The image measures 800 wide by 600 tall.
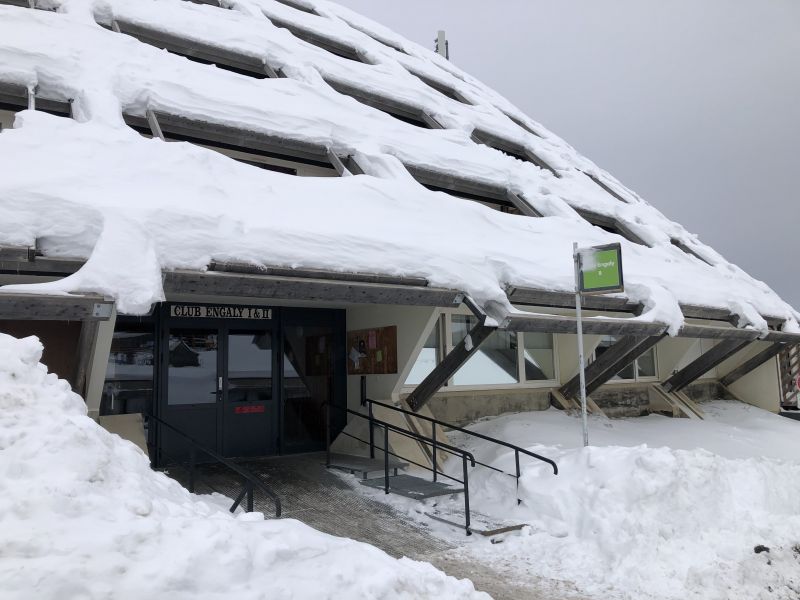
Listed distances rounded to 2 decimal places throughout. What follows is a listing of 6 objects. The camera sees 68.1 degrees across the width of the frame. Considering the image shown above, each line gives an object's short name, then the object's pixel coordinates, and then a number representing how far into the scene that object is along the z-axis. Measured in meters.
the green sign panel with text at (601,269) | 7.40
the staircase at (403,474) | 6.91
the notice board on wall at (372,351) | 9.24
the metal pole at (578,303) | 7.43
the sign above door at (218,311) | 8.80
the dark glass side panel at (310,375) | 9.77
